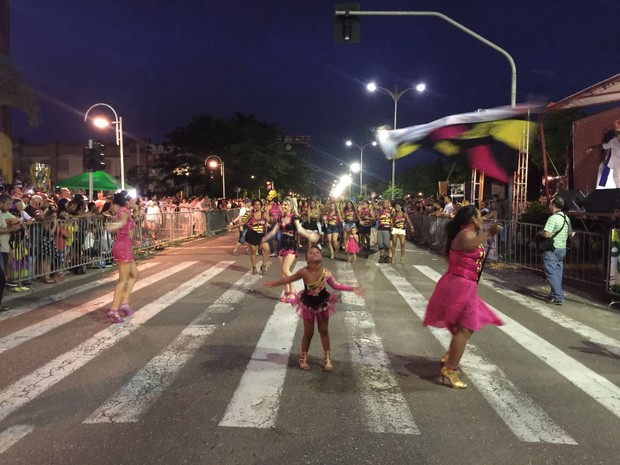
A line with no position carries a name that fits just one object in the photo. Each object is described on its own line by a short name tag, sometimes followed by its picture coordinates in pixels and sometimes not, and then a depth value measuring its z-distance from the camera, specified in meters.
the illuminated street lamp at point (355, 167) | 65.03
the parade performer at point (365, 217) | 16.09
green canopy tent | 18.72
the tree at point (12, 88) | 22.95
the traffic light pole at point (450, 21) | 12.62
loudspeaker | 12.01
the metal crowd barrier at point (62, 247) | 9.42
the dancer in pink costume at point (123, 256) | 7.09
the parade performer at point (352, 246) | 13.39
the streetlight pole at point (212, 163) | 34.71
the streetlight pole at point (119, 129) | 21.32
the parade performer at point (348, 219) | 15.56
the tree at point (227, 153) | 40.53
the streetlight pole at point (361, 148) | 58.19
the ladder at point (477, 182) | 18.30
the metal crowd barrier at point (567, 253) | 10.34
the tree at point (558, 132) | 25.81
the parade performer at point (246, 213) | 11.41
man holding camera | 8.44
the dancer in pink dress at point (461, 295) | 4.60
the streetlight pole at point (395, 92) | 27.20
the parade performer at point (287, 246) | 8.59
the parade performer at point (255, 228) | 11.12
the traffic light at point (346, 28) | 12.66
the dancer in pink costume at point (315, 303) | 5.14
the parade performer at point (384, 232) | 14.15
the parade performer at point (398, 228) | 14.10
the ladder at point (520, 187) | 14.91
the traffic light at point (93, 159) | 15.45
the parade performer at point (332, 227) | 14.87
